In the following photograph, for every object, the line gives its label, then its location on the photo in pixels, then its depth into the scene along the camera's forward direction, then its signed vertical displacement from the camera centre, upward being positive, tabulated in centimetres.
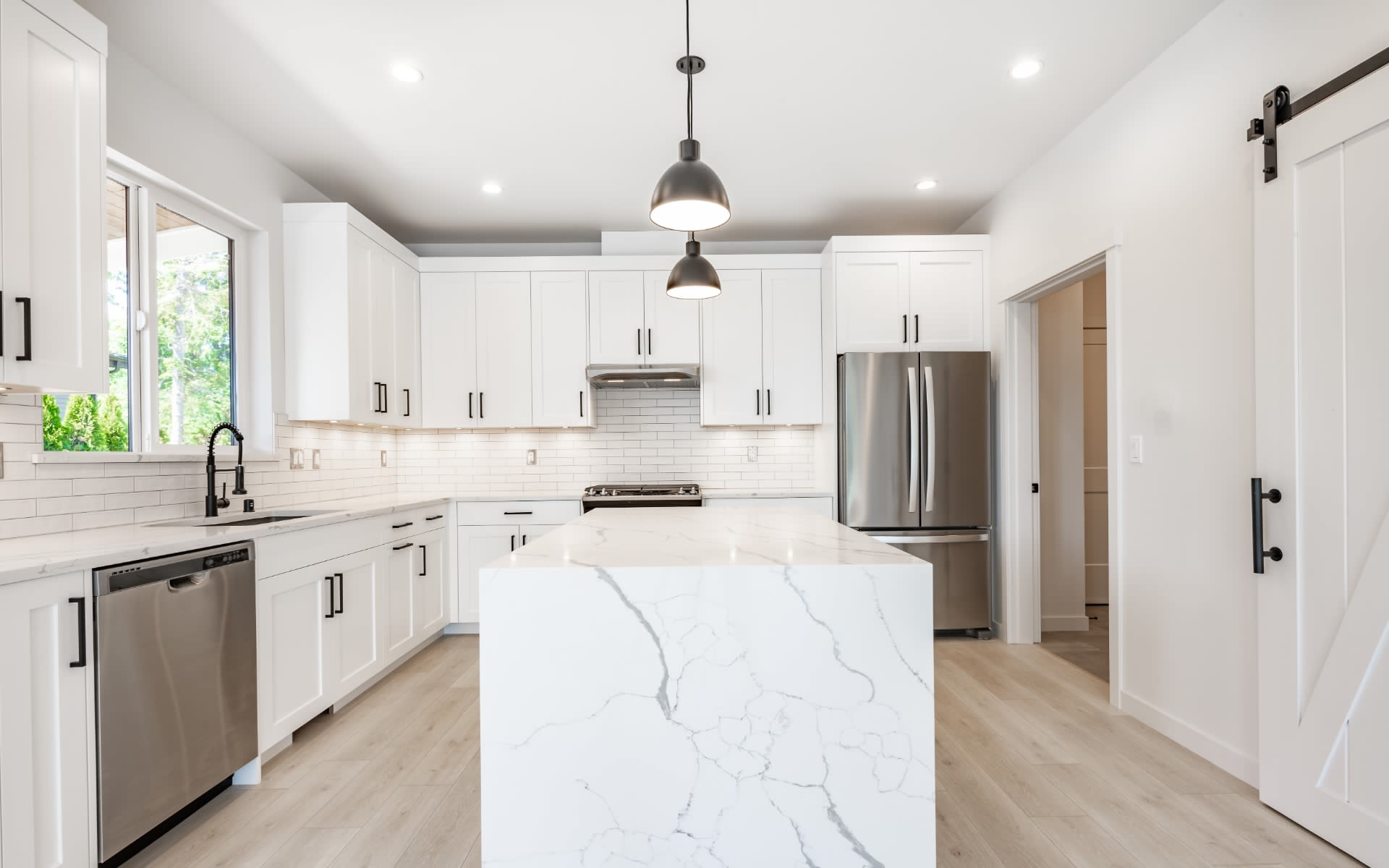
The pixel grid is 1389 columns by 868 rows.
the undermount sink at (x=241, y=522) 262 -35
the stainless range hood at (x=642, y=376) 440 +39
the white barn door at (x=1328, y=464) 179 -11
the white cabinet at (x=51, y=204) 178 +68
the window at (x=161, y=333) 251 +46
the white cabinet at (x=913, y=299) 428 +86
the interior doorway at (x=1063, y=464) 430 -22
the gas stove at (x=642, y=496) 427 -40
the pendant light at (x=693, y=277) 267 +63
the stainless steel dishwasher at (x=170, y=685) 180 -75
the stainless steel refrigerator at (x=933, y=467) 405 -22
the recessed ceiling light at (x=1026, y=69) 269 +148
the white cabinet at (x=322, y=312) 354 +67
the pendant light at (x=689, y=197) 190 +68
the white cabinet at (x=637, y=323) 457 +77
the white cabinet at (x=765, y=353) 459 +55
